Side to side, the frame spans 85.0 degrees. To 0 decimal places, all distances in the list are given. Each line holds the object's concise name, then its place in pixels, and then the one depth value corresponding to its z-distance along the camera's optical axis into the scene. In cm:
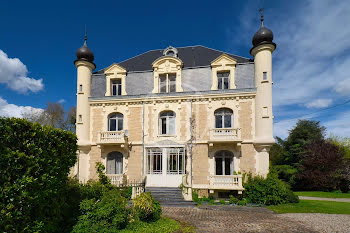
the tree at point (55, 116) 3190
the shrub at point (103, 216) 627
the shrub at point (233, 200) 1138
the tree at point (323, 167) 1811
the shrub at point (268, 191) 1105
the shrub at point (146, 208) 727
